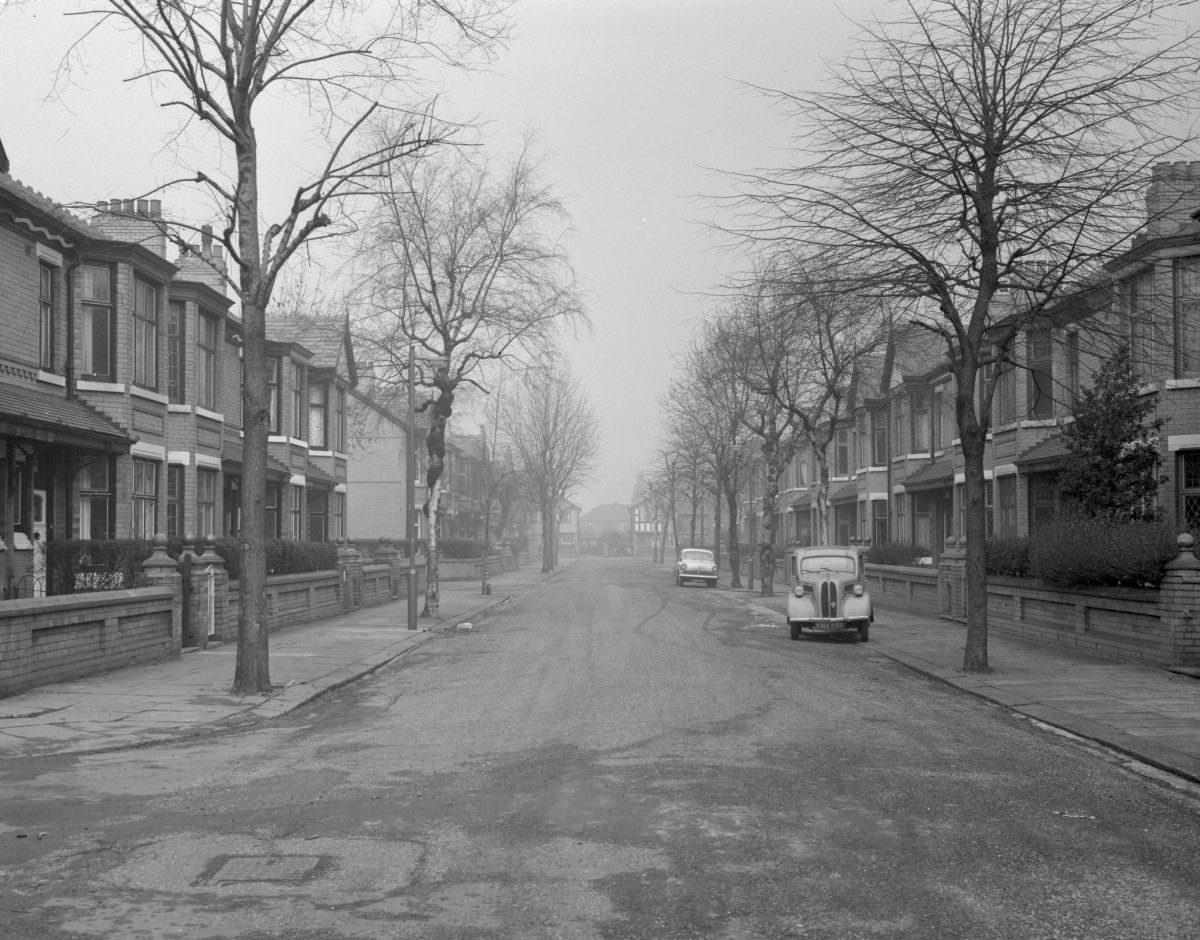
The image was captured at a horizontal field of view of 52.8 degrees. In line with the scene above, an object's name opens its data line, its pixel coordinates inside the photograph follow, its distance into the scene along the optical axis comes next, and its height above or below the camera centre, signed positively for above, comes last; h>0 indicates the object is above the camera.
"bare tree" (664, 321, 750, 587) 44.69 +4.81
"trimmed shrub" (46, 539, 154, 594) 19.02 -0.47
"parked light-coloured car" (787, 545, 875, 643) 22.61 -1.25
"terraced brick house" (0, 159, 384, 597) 20.44 +2.99
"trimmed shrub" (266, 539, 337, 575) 25.48 -0.57
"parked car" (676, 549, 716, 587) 51.09 -1.70
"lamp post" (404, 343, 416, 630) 25.45 +0.57
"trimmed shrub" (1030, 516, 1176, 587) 17.20 -0.43
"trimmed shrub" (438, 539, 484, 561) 58.69 -0.96
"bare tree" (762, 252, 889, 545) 16.61 +3.71
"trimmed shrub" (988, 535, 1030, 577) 22.84 -0.62
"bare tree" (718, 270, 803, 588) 35.75 +4.69
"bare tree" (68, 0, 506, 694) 14.18 +3.78
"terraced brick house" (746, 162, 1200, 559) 19.48 +2.81
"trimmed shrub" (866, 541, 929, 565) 39.09 -0.91
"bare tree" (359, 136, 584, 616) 31.30 +6.24
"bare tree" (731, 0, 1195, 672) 15.66 +4.46
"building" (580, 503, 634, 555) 176.12 -2.27
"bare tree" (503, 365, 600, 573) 71.38 +5.25
